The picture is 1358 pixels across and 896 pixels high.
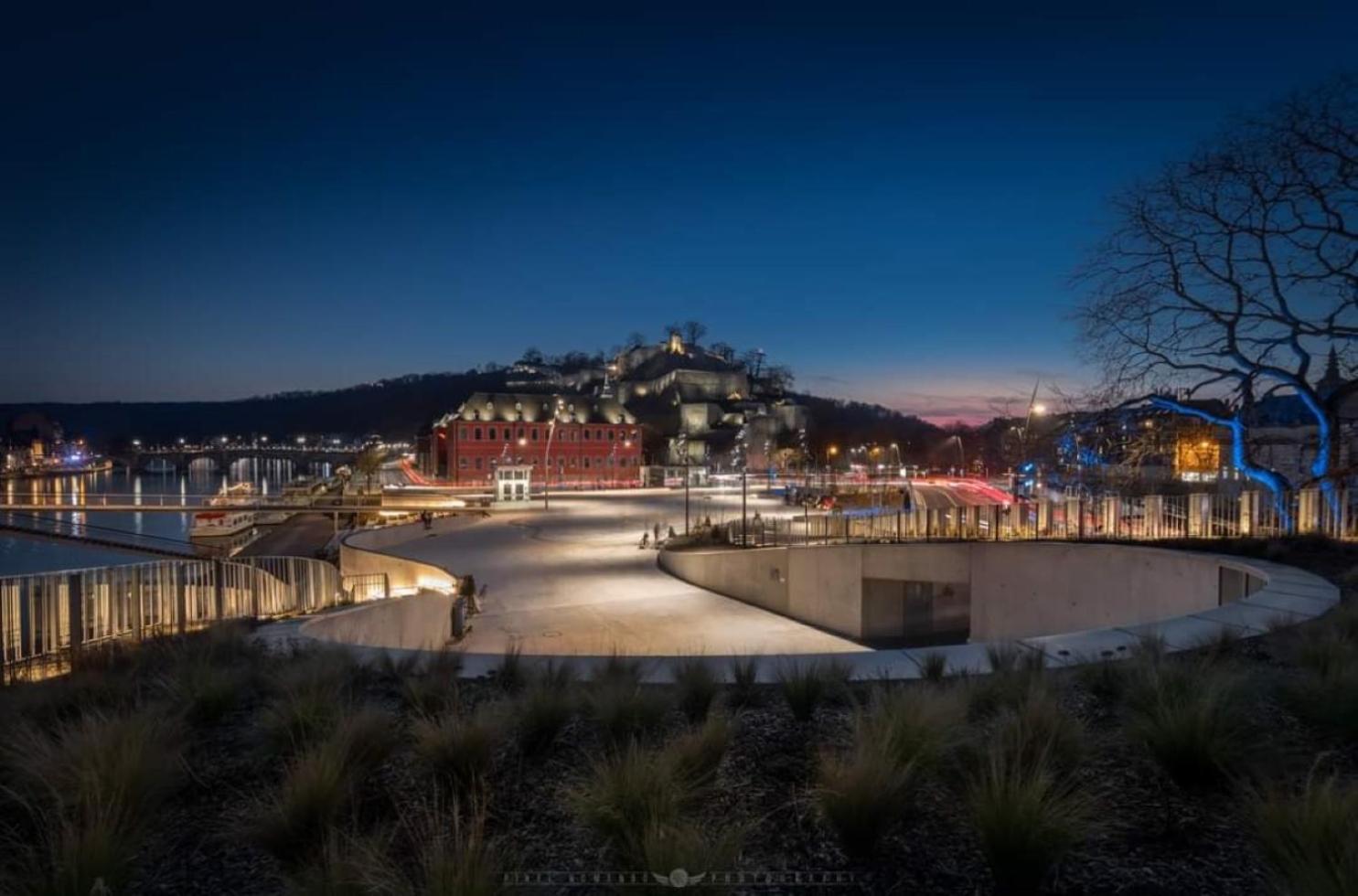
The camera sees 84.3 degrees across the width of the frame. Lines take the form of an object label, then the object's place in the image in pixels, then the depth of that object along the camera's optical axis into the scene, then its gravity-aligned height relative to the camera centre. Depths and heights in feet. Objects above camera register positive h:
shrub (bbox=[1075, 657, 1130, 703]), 17.60 -6.07
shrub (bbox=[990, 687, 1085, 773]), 12.47 -5.28
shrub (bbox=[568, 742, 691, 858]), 10.50 -5.33
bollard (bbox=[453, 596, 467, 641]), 56.19 -13.86
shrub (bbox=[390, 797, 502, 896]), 8.63 -5.26
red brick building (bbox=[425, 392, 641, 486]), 247.70 -0.77
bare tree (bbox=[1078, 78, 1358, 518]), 46.19 +8.37
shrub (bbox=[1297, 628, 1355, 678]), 16.70 -5.48
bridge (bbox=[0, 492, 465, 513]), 128.85 -15.22
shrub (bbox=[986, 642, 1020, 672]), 20.52 -6.53
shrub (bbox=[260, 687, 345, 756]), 14.42 -5.58
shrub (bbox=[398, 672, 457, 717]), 16.92 -6.03
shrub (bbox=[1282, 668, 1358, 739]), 14.32 -5.46
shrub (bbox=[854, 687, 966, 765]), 12.58 -5.18
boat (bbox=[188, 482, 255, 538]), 198.55 -22.62
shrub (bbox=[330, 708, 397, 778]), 12.91 -5.48
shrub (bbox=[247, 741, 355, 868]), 10.74 -5.53
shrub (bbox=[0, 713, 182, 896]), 9.39 -5.33
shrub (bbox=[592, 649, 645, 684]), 18.47 -6.35
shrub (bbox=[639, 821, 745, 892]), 9.06 -5.15
